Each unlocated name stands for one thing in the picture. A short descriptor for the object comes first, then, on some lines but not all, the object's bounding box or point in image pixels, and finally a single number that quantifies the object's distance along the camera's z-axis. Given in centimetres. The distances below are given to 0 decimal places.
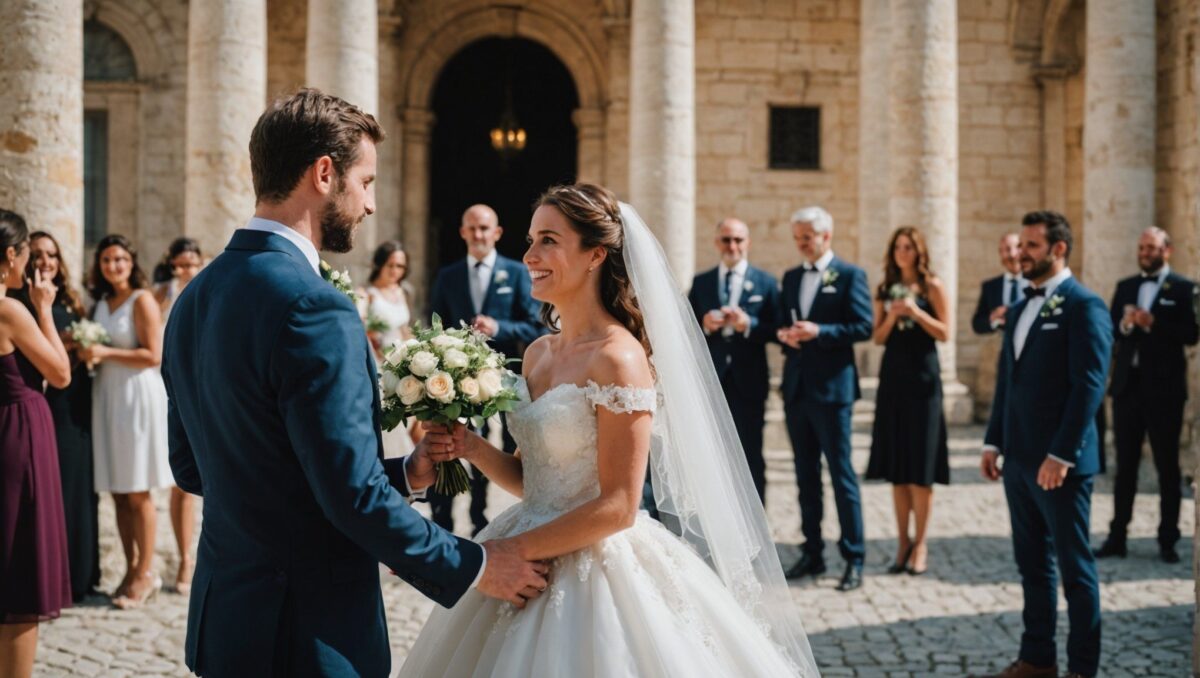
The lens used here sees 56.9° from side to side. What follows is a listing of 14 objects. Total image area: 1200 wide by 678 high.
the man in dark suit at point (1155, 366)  891
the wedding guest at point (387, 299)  860
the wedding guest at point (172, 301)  744
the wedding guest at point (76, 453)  698
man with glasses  816
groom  260
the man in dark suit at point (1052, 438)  538
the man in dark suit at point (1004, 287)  1052
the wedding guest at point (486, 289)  829
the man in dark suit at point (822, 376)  778
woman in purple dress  472
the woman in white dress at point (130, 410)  718
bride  314
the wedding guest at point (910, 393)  799
